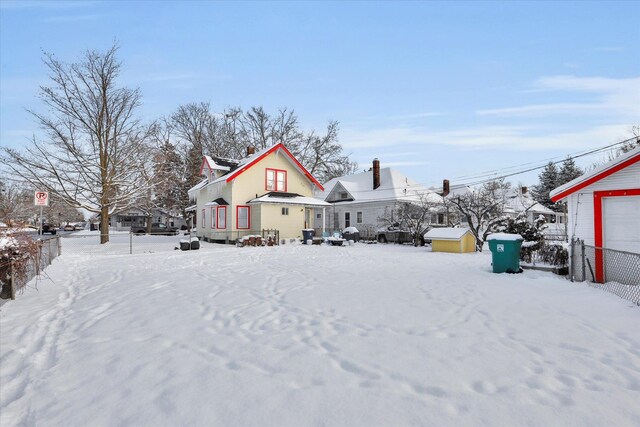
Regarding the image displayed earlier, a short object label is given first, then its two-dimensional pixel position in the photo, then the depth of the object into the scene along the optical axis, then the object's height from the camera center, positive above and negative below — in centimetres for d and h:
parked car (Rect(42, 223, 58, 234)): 4425 -84
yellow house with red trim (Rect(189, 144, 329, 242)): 2473 +184
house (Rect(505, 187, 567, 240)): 4459 +124
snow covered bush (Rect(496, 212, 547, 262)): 1647 -33
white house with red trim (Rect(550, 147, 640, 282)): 913 +44
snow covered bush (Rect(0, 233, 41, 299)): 673 -64
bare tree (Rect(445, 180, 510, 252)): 1980 +52
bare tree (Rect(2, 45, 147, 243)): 2350 +471
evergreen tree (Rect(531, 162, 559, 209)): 5641 +591
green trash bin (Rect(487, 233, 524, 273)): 1054 -92
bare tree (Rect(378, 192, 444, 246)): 2375 +30
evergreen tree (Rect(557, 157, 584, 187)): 5480 +773
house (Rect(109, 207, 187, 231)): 6344 +38
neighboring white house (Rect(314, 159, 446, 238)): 3228 +234
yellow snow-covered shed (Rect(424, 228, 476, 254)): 1816 -99
